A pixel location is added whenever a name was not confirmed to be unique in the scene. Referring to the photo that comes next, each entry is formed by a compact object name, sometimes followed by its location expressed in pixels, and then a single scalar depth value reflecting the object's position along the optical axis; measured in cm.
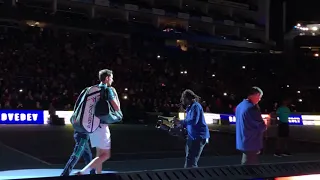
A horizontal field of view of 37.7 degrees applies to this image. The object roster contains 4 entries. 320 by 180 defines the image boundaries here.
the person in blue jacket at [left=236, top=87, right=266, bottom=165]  683
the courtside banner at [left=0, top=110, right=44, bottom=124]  2195
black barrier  303
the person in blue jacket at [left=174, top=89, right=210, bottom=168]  752
